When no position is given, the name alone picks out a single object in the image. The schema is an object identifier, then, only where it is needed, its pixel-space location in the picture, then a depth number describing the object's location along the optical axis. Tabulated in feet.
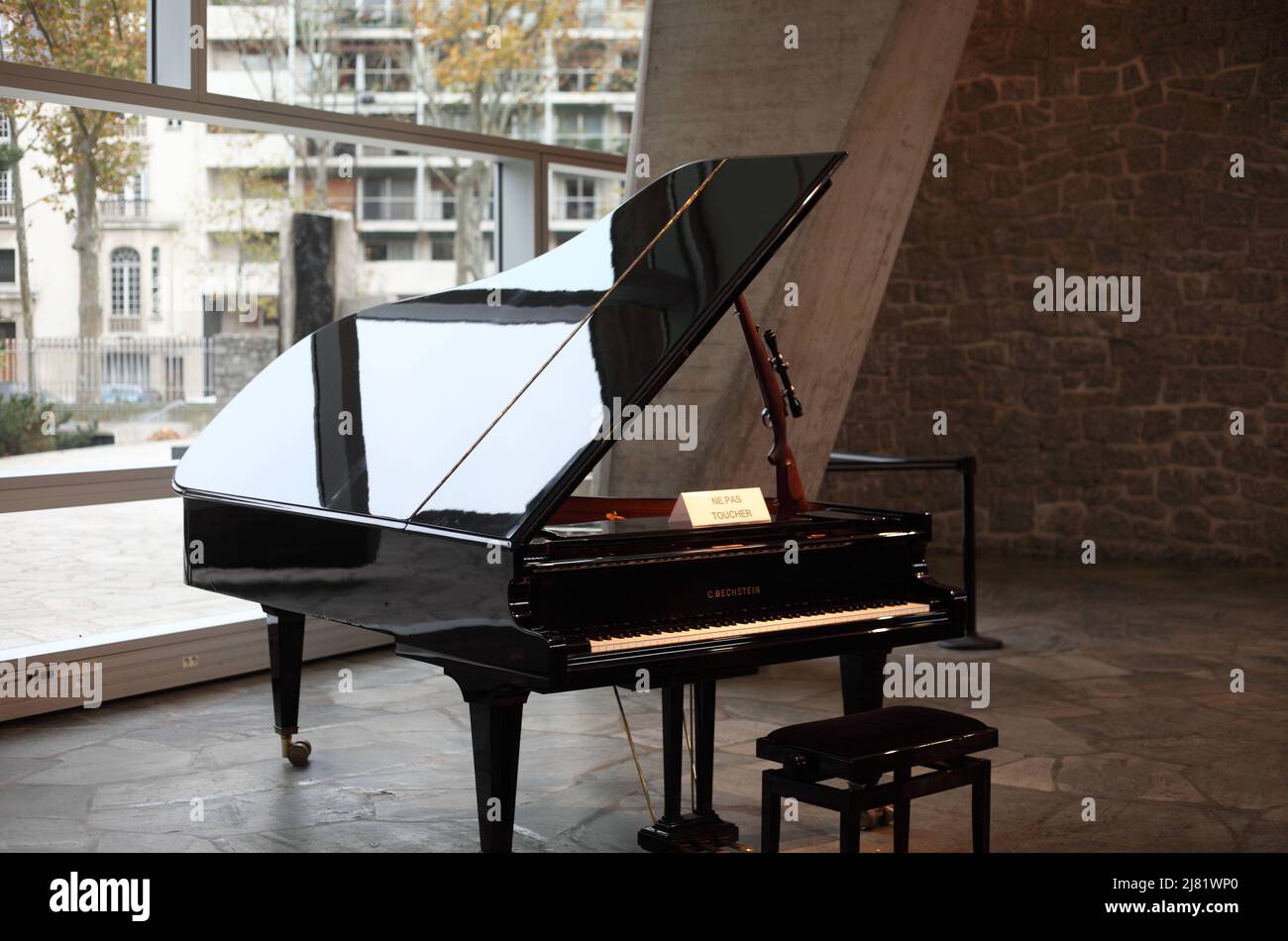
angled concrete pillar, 17.60
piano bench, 9.62
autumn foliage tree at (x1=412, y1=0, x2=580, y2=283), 25.32
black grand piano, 9.78
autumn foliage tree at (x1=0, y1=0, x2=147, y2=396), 17.67
